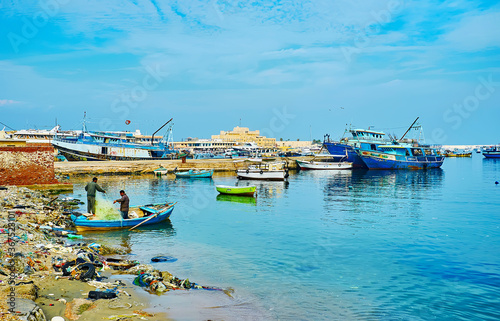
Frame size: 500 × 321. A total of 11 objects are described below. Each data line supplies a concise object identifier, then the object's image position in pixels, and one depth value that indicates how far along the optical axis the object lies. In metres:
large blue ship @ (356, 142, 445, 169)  68.69
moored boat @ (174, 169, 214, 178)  49.39
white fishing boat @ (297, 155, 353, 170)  69.06
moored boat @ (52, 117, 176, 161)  62.09
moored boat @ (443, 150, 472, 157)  159.00
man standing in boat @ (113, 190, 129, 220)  17.83
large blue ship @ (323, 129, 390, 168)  71.00
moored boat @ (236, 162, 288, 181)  48.40
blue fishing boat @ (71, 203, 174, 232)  16.88
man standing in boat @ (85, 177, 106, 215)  16.87
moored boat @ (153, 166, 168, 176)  52.25
